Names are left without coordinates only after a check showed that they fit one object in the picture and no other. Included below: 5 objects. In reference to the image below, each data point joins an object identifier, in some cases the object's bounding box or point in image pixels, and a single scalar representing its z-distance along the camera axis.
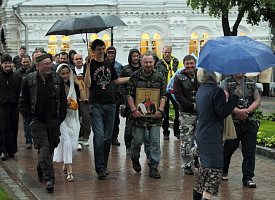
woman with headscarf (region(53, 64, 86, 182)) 10.46
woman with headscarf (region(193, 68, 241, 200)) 7.65
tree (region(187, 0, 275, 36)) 21.36
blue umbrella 7.27
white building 35.94
